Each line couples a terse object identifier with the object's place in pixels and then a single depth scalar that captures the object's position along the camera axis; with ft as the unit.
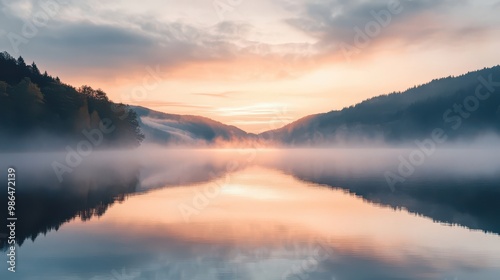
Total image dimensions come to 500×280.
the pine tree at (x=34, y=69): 643.17
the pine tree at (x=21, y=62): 628.94
